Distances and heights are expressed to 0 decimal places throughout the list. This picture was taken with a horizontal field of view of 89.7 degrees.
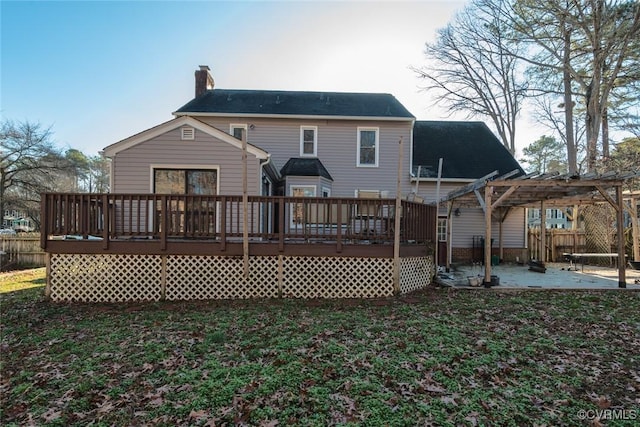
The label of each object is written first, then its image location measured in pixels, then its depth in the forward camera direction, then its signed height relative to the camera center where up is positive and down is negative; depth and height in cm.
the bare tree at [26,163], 2339 +432
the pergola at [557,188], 807 +99
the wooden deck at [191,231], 689 -22
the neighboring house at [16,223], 4309 -53
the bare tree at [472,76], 1962 +981
